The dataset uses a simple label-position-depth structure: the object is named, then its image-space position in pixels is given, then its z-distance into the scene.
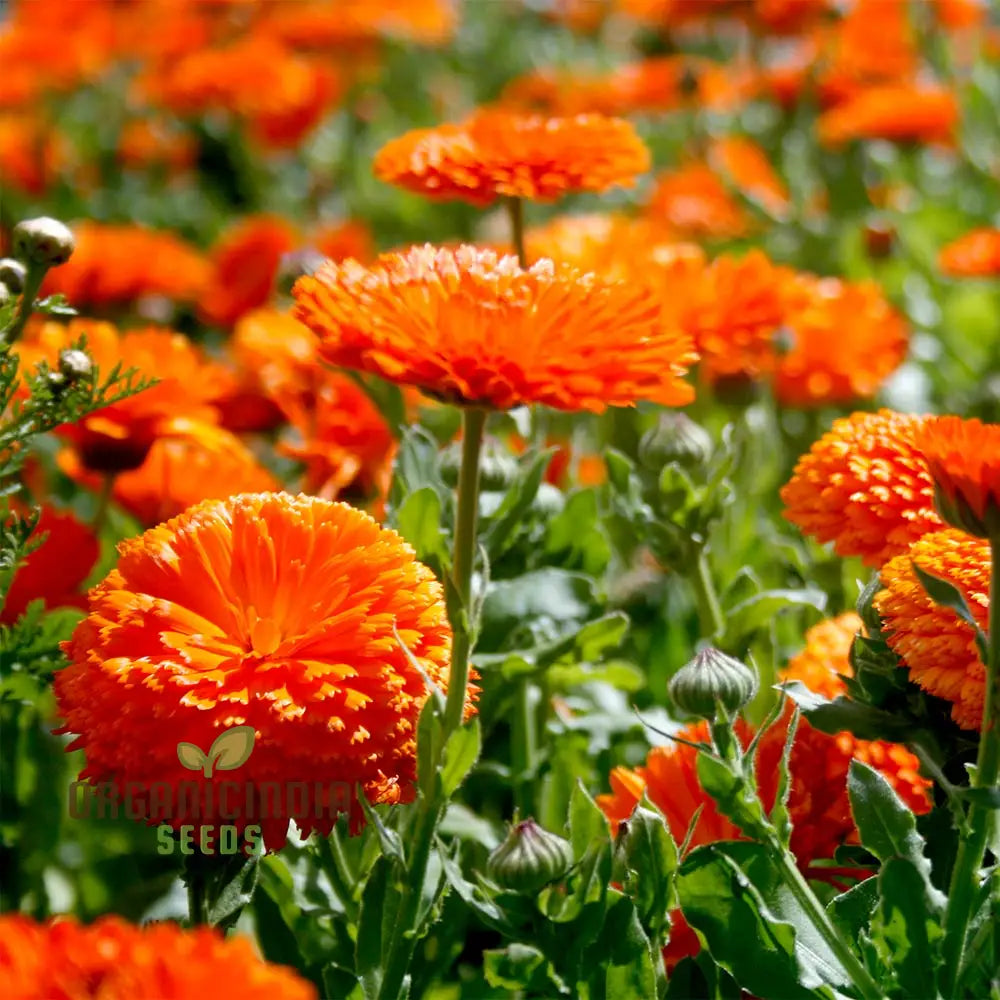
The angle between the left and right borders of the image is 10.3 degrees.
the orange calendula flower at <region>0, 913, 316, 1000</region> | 0.89
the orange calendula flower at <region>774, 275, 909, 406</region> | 1.21
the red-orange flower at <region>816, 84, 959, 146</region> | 1.60
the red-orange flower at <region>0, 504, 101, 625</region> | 1.08
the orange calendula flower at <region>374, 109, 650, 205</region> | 1.07
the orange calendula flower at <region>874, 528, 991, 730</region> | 0.97
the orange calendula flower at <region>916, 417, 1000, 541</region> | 0.93
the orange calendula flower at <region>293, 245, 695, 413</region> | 0.96
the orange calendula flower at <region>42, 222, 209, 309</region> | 1.30
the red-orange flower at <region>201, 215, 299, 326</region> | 1.44
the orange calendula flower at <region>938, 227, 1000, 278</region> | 1.27
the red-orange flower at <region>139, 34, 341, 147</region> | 1.82
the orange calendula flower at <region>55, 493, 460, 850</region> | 0.96
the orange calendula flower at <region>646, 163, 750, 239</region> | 1.59
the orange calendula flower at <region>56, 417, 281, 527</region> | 1.11
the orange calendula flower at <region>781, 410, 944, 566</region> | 1.02
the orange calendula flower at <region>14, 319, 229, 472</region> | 1.10
